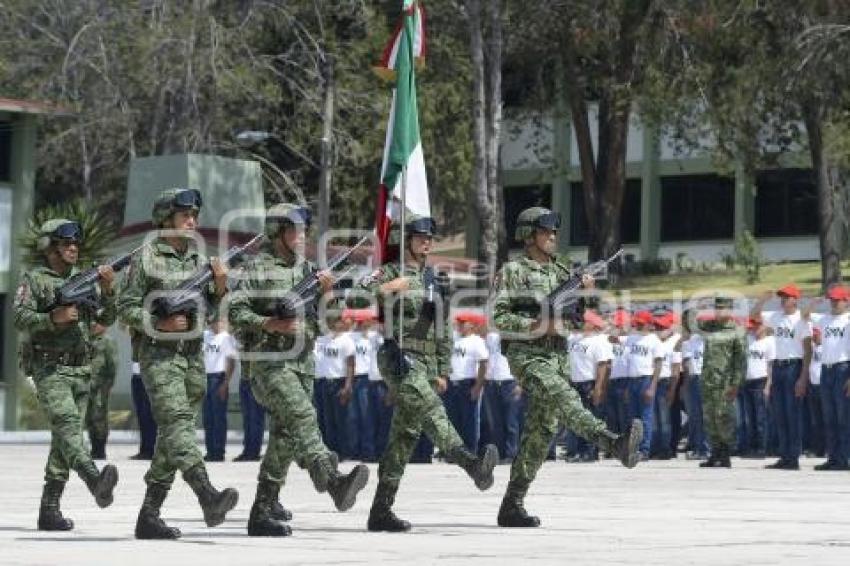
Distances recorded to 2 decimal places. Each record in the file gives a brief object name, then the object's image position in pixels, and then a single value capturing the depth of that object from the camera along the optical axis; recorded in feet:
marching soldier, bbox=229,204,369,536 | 44.24
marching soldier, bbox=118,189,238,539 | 43.55
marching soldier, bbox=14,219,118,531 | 46.91
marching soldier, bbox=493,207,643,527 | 47.19
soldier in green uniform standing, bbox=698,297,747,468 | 78.07
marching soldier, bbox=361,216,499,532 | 45.96
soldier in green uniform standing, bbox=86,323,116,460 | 86.27
